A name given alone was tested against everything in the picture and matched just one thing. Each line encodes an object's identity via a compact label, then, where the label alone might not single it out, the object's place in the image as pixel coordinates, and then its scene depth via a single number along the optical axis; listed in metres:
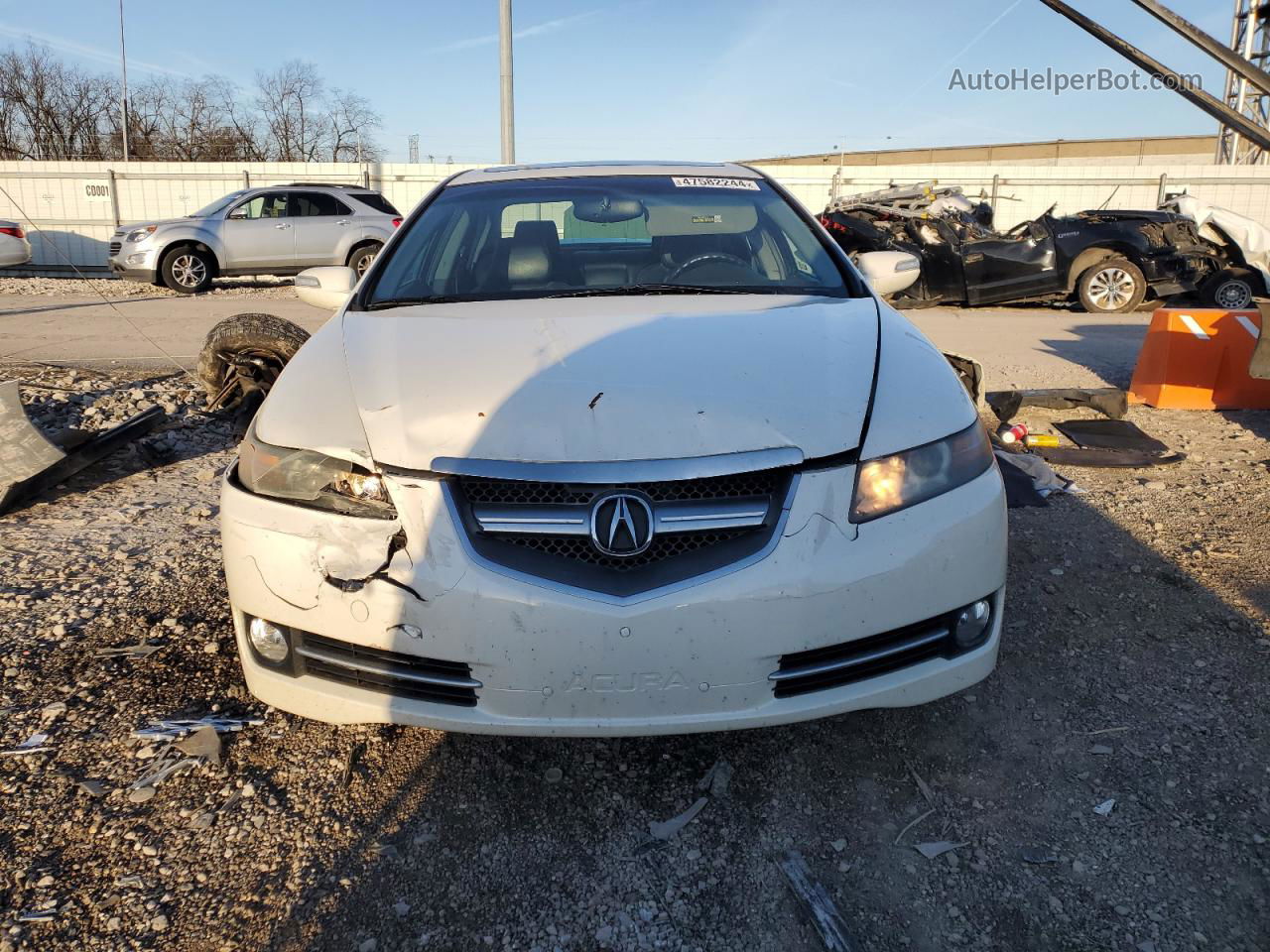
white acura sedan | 1.87
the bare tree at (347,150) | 40.88
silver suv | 13.66
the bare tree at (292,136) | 40.28
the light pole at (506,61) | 12.14
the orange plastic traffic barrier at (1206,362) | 6.20
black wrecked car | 11.76
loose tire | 5.20
